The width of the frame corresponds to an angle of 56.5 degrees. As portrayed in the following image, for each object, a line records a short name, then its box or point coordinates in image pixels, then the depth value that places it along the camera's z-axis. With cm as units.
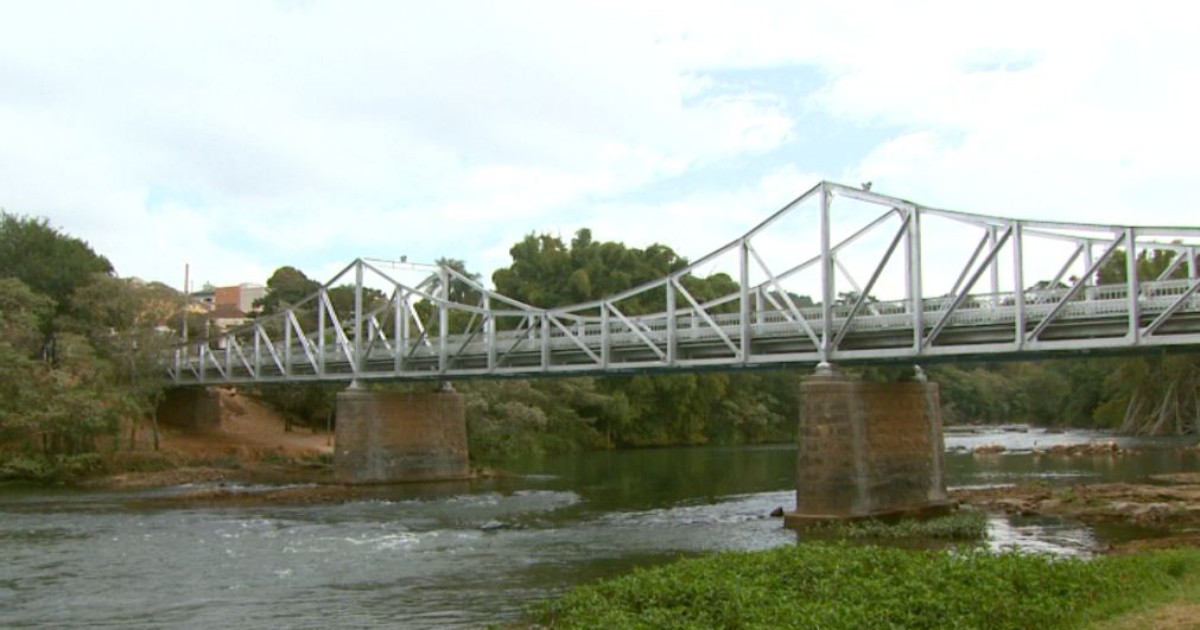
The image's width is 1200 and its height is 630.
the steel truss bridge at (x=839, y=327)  3388
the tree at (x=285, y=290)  10419
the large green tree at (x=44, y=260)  7569
